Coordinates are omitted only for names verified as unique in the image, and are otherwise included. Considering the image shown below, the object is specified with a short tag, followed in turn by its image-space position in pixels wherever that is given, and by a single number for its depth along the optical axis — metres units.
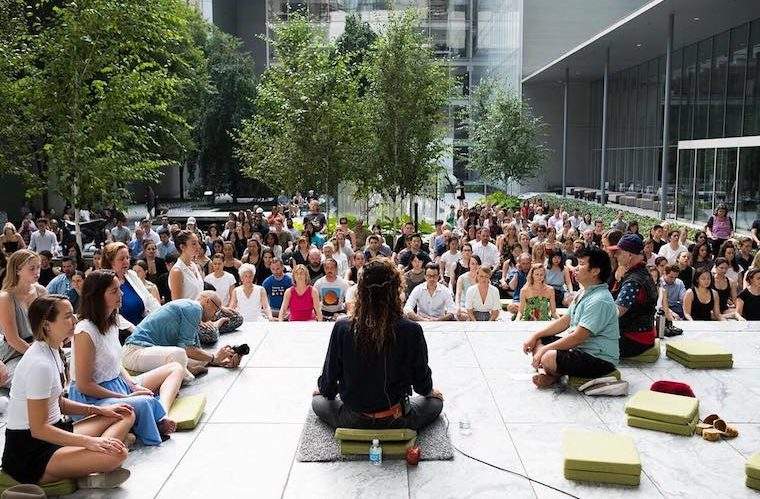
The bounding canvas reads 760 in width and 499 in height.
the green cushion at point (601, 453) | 5.32
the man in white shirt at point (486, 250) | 15.35
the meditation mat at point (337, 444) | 5.79
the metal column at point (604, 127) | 32.00
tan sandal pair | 6.14
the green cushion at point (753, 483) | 5.27
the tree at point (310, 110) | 23.80
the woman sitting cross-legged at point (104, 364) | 5.86
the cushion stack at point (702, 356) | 8.18
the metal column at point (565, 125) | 39.51
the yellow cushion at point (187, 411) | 6.40
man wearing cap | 7.84
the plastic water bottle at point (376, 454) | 5.69
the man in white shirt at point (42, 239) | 17.19
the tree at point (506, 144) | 37.56
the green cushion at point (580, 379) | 7.34
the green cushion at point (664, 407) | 6.29
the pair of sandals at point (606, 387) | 7.15
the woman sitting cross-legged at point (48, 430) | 4.94
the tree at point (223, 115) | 44.94
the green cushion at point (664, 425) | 6.23
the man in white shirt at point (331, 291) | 11.55
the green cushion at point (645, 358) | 8.30
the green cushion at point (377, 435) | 5.78
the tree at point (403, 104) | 23.38
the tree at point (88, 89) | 14.91
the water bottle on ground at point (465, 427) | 6.32
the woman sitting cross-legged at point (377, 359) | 5.66
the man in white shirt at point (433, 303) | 11.12
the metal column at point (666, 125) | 23.98
